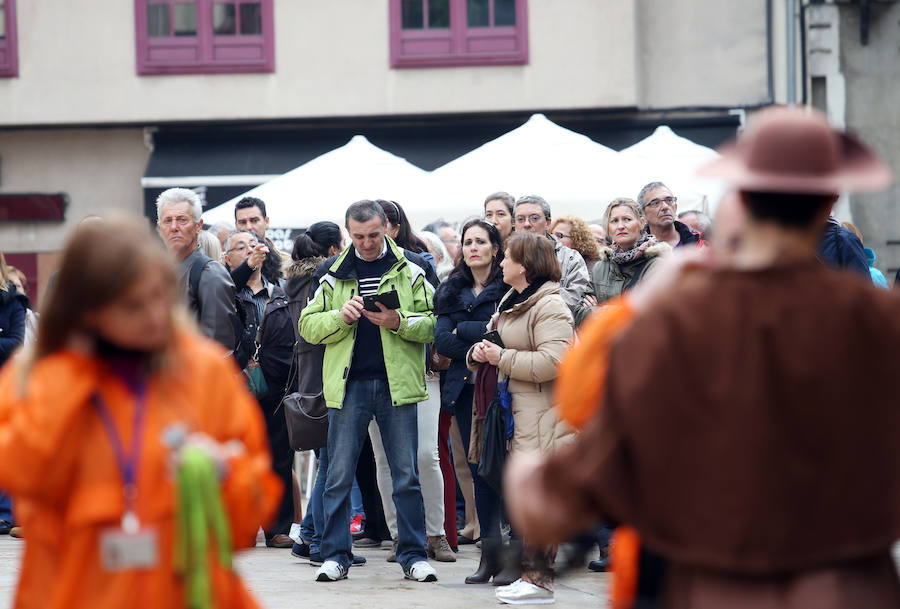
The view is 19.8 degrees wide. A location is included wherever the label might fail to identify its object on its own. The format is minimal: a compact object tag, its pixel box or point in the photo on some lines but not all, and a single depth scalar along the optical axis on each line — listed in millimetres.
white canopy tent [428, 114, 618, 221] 22522
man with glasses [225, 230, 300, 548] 17448
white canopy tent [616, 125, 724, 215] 22984
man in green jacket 14340
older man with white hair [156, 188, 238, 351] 12706
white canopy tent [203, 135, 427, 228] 24314
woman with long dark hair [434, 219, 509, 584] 14275
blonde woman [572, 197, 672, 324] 14636
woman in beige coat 13169
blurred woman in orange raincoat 5652
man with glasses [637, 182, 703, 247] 15077
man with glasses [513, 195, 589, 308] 15280
